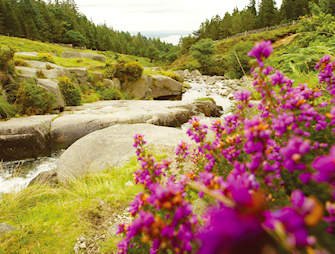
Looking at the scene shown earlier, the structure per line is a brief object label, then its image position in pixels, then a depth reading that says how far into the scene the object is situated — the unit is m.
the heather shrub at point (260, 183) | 0.63
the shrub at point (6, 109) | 11.70
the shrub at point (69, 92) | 15.84
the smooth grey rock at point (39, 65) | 18.62
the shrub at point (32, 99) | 12.82
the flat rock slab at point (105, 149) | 6.82
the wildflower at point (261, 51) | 1.66
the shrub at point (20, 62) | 17.20
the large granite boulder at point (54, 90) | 14.48
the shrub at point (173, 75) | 26.12
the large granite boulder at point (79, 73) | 19.63
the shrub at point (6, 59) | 13.44
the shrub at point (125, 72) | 21.69
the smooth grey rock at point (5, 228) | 3.82
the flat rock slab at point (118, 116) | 10.95
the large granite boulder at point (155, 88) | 22.16
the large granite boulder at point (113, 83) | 20.91
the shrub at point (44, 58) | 22.59
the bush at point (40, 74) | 16.04
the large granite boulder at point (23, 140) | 9.95
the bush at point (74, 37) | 59.84
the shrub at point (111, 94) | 19.33
